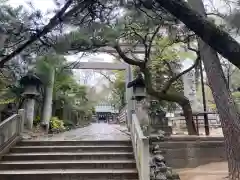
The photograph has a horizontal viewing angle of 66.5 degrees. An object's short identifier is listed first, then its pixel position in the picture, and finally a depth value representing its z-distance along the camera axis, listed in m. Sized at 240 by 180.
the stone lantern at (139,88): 5.10
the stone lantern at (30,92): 4.96
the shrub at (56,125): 6.81
